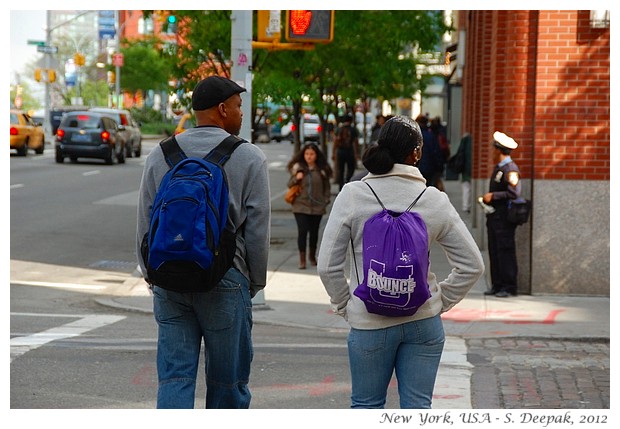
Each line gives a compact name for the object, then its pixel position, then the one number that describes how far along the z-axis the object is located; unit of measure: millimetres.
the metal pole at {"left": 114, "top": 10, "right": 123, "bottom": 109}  72838
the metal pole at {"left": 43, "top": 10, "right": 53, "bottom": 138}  64250
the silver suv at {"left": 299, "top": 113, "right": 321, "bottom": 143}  73369
